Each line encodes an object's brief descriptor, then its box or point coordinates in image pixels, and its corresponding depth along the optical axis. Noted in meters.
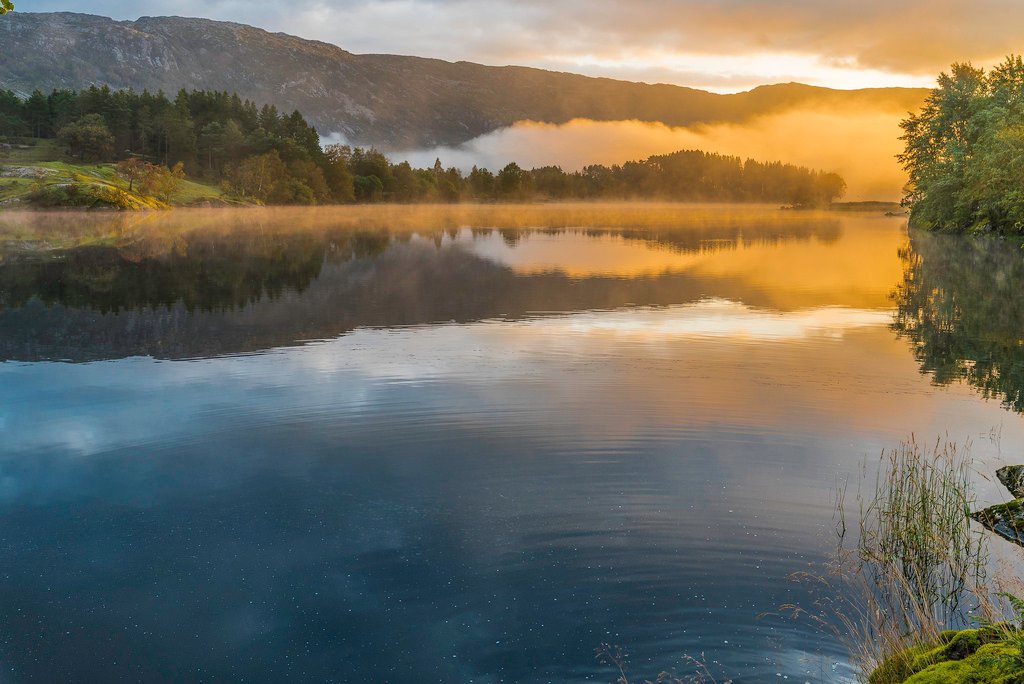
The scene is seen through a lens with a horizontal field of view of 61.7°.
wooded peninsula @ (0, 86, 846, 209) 151.75
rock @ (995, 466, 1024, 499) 14.53
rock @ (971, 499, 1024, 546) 12.88
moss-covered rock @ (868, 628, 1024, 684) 6.20
